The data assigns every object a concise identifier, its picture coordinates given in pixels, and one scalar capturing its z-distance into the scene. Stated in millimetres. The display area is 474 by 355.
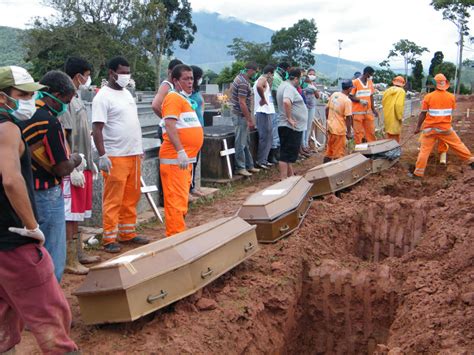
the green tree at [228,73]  34844
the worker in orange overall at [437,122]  8094
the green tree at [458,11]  30000
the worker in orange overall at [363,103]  9438
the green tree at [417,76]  34906
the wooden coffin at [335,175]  6672
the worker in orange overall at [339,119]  8133
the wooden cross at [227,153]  7903
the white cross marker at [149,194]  5607
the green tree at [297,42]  50250
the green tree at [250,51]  48156
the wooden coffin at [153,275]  3107
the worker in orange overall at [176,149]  4496
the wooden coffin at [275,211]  4941
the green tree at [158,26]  31625
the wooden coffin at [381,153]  8227
